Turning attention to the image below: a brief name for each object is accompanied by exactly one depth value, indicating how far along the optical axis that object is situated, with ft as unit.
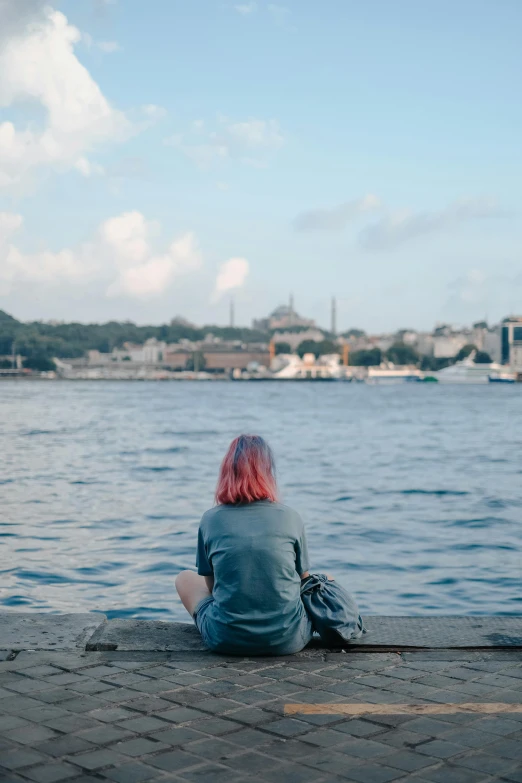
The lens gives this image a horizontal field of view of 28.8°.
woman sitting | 14.05
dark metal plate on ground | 14.78
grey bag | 14.53
